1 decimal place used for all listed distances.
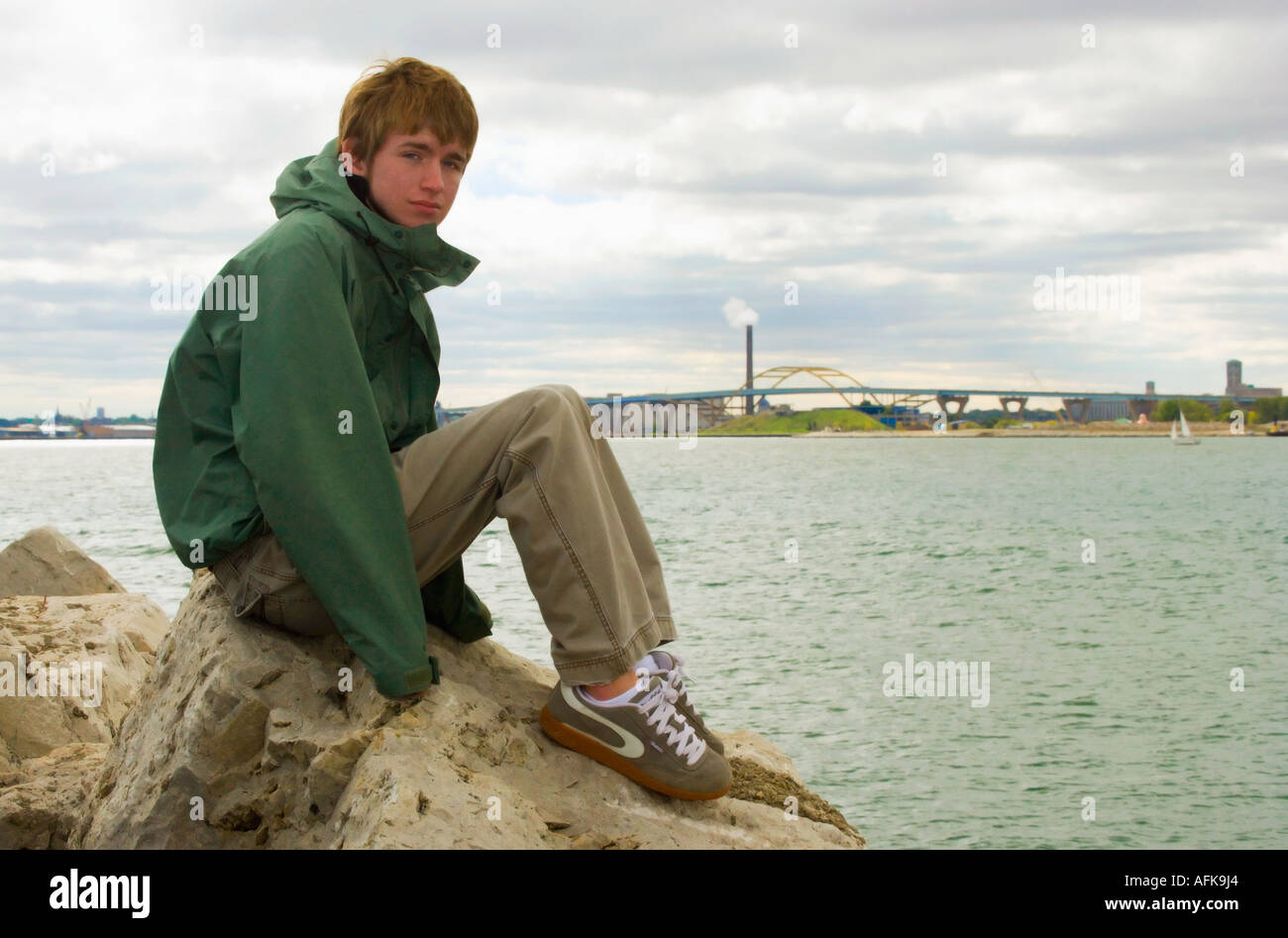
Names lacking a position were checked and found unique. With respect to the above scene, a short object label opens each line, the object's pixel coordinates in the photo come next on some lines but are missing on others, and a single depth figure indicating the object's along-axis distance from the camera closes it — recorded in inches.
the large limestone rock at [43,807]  174.9
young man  131.7
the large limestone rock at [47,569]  334.6
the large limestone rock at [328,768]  129.4
